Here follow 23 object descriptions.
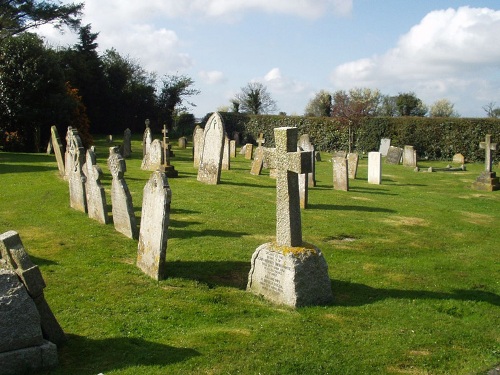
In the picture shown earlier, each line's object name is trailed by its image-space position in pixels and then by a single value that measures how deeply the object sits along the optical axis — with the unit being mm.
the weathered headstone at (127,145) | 28719
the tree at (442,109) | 77162
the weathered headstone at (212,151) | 19677
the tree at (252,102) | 60844
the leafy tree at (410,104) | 57075
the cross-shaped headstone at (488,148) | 22994
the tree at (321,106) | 51547
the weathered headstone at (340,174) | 20203
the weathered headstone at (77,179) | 13945
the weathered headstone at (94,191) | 12711
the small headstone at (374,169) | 23125
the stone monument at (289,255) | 8008
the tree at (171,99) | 55750
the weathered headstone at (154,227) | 8898
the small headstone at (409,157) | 31256
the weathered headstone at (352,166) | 24438
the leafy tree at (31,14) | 37406
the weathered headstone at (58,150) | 20219
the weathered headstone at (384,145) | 37762
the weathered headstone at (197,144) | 25533
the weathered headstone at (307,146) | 20688
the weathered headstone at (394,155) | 33094
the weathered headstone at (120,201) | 11469
